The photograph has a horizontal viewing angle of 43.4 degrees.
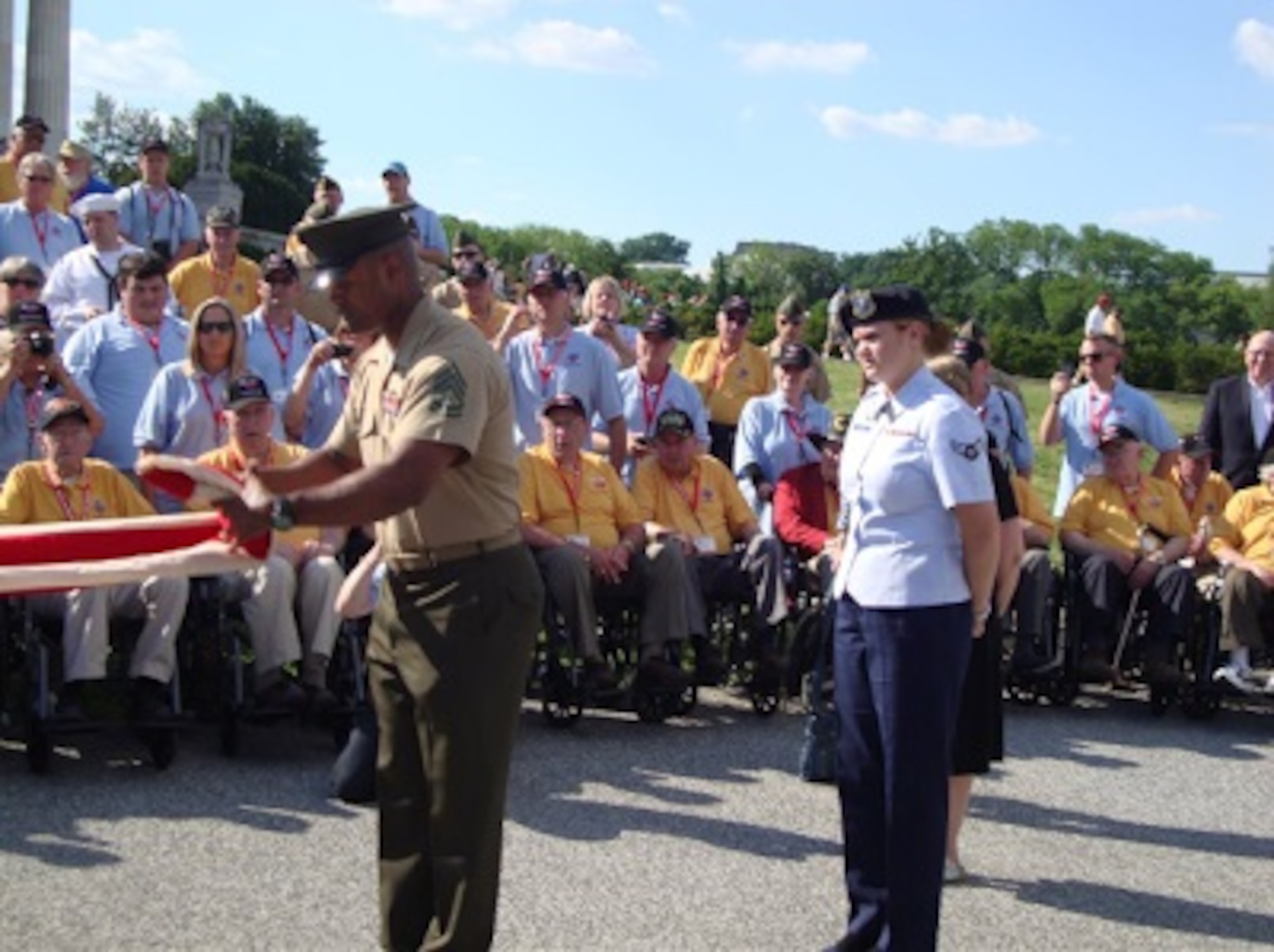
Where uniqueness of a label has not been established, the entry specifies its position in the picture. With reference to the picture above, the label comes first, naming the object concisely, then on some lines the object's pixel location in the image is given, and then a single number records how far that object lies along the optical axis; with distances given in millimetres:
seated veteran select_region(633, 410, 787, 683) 8398
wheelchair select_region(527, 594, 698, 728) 7773
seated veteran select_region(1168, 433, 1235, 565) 9867
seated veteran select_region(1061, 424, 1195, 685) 8961
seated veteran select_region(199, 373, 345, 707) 7125
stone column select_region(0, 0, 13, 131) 28766
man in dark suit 10352
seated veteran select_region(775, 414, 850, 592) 8594
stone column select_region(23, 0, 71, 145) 31422
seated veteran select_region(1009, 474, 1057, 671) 8867
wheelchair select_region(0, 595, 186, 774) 6559
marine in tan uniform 3766
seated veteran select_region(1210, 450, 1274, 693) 8781
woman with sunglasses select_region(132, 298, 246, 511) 7945
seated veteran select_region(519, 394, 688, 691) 7816
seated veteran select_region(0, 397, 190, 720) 6781
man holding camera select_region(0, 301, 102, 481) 7859
